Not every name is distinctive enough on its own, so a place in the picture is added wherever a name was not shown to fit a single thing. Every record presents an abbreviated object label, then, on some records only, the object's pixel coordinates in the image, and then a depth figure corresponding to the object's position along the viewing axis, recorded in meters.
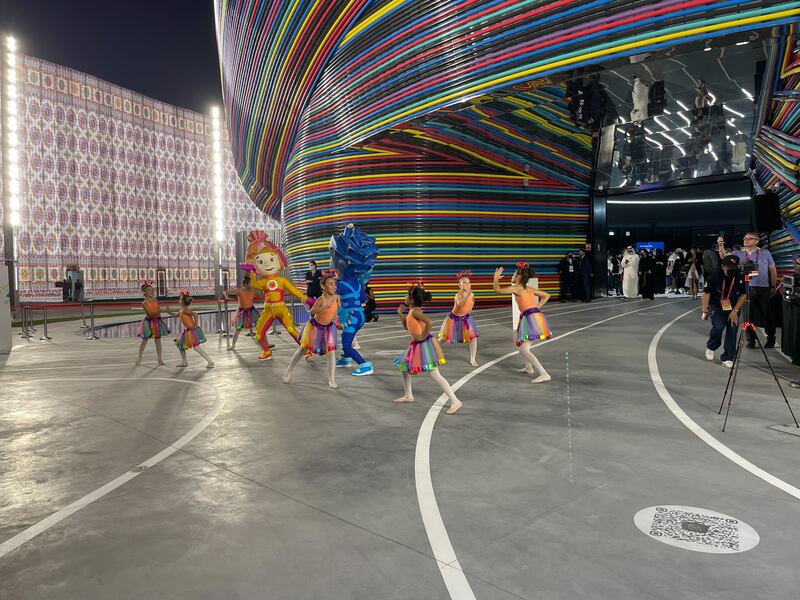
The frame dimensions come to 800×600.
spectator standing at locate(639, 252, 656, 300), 23.34
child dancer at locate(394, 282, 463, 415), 6.21
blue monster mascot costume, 9.05
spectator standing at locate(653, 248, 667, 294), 28.75
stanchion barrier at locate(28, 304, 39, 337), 17.19
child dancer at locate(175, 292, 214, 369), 9.38
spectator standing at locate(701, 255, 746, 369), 7.84
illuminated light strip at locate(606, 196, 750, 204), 31.70
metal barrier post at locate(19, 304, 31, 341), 15.80
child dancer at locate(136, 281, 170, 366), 9.78
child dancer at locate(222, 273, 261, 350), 11.77
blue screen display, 32.34
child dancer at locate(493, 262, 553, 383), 7.63
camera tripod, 5.50
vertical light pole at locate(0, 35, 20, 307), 25.89
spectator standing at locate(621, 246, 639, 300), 23.81
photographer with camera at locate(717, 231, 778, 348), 9.33
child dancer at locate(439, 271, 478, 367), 9.34
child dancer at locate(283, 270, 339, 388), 7.86
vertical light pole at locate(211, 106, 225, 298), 36.16
